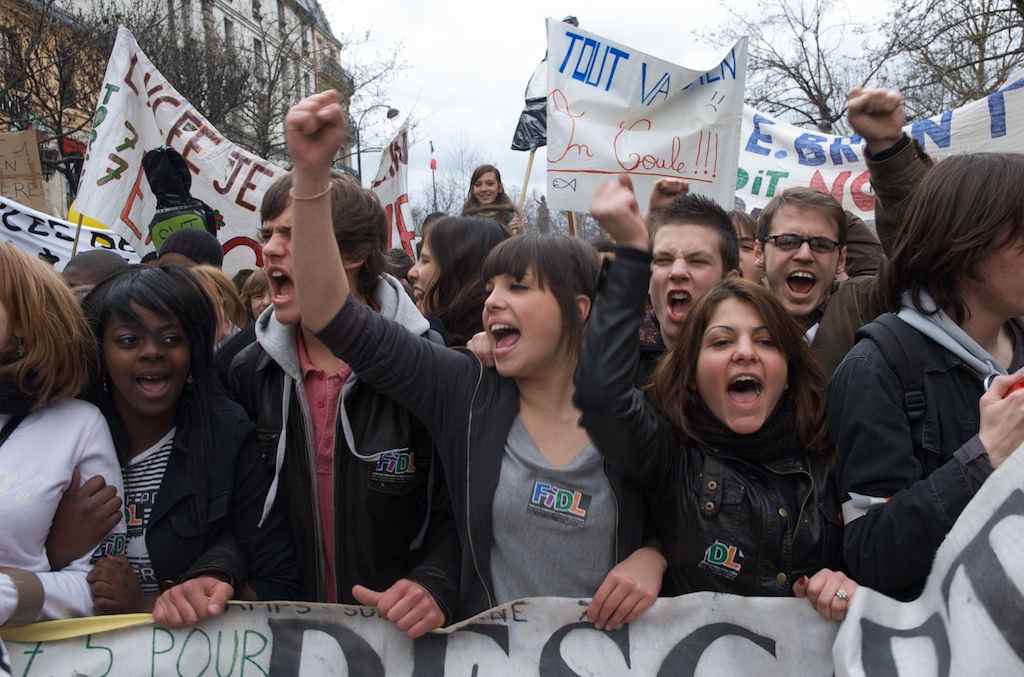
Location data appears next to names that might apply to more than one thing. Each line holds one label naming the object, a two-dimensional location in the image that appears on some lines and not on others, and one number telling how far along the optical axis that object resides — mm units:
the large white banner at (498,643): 1873
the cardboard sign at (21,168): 6426
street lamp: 18906
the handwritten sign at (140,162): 4840
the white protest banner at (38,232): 5859
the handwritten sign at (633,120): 4289
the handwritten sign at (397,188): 6972
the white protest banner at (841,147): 5836
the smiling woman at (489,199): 6160
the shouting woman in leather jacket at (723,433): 1703
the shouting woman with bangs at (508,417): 1886
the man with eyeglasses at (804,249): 2943
